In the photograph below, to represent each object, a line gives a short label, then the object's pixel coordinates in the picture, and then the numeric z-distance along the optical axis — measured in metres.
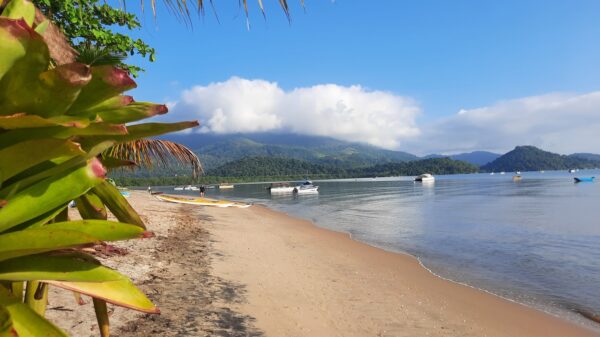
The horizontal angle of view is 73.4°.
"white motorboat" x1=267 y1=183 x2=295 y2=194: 69.53
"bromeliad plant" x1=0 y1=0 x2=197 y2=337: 0.76
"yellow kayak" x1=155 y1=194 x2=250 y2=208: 31.81
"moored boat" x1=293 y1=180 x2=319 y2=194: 64.94
